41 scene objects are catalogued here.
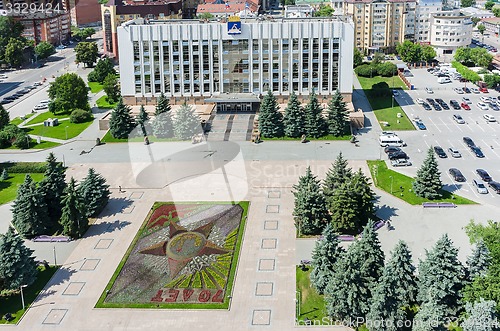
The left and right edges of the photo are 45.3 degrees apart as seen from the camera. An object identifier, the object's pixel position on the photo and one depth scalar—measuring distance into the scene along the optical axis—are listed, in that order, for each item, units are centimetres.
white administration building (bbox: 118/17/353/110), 6938
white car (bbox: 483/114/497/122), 6881
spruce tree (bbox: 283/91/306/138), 6375
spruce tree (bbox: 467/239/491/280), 3281
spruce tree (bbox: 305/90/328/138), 6356
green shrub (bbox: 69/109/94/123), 7225
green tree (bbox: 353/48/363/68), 10169
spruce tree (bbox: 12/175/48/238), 4384
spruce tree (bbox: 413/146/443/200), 4828
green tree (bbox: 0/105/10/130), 6819
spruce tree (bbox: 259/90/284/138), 6406
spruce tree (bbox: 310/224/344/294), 3534
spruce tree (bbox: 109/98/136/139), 6531
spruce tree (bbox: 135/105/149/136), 6594
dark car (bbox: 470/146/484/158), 5801
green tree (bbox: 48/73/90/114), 7556
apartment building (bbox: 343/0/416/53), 11094
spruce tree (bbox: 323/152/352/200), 4597
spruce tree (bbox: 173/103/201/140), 6412
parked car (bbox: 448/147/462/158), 5809
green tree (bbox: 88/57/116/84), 9188
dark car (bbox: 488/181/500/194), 4971
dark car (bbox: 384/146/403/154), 5881
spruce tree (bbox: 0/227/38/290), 3666
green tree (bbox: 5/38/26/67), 10338
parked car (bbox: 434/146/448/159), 5802
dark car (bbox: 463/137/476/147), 6079
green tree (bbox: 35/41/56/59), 11121
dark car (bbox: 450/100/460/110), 7488
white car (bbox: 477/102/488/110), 7431
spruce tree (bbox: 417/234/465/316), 3225
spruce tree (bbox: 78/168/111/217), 4703
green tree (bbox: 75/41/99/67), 10356
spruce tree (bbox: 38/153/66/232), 4560
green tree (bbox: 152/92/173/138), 6475
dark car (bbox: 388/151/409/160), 5716
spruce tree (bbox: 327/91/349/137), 6369
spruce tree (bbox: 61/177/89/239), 4369
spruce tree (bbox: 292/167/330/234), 4338
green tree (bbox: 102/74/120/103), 8019
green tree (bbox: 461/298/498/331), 2944
